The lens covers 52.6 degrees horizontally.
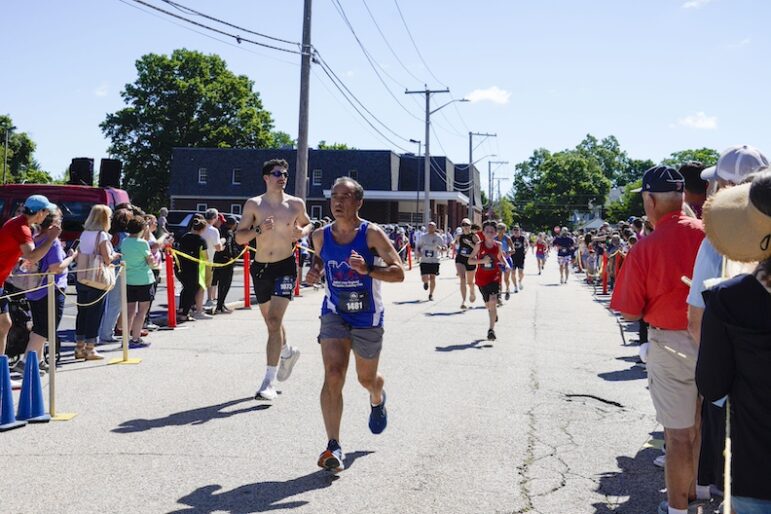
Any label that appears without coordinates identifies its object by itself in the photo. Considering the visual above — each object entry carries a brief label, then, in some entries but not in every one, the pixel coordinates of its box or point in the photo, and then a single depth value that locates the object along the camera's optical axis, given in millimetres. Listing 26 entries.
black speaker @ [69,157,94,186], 18984
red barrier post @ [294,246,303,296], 18916
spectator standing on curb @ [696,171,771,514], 2287
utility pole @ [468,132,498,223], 68069
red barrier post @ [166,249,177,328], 12078
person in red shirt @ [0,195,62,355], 7047
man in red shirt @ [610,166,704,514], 4039
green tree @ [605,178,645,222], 90938
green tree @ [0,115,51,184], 80631
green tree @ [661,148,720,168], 119312
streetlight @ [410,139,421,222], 55775
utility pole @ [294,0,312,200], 19438
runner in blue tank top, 5156
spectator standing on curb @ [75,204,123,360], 9172
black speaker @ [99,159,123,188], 18453
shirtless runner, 7215
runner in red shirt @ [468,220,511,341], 11461
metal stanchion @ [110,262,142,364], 8633
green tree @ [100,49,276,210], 67312
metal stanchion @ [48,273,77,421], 6348
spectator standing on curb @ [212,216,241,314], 14422
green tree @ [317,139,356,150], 115650
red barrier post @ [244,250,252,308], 15256
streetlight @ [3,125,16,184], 68875
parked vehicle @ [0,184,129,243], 16562
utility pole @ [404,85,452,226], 43269
